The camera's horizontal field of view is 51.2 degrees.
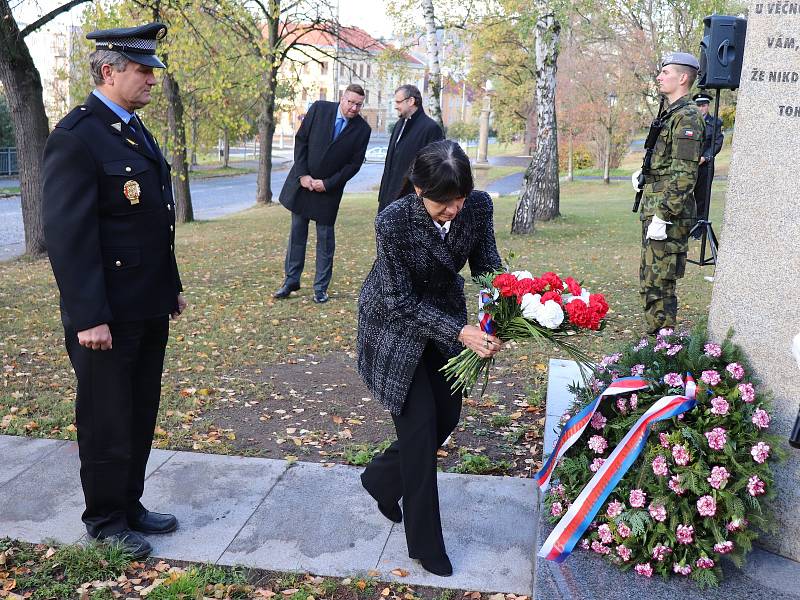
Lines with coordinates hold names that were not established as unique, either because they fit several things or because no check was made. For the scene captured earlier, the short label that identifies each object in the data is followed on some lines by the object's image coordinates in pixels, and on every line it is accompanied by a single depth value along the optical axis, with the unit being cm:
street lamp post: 3557
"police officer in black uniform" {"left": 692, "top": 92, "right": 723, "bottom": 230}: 774
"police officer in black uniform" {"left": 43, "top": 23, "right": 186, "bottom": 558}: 342
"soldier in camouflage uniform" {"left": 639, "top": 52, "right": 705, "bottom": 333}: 646
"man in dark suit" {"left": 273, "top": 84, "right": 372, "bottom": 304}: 862
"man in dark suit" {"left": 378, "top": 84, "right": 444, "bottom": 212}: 816
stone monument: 329
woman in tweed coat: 336
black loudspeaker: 479
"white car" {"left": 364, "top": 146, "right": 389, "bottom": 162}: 5762
